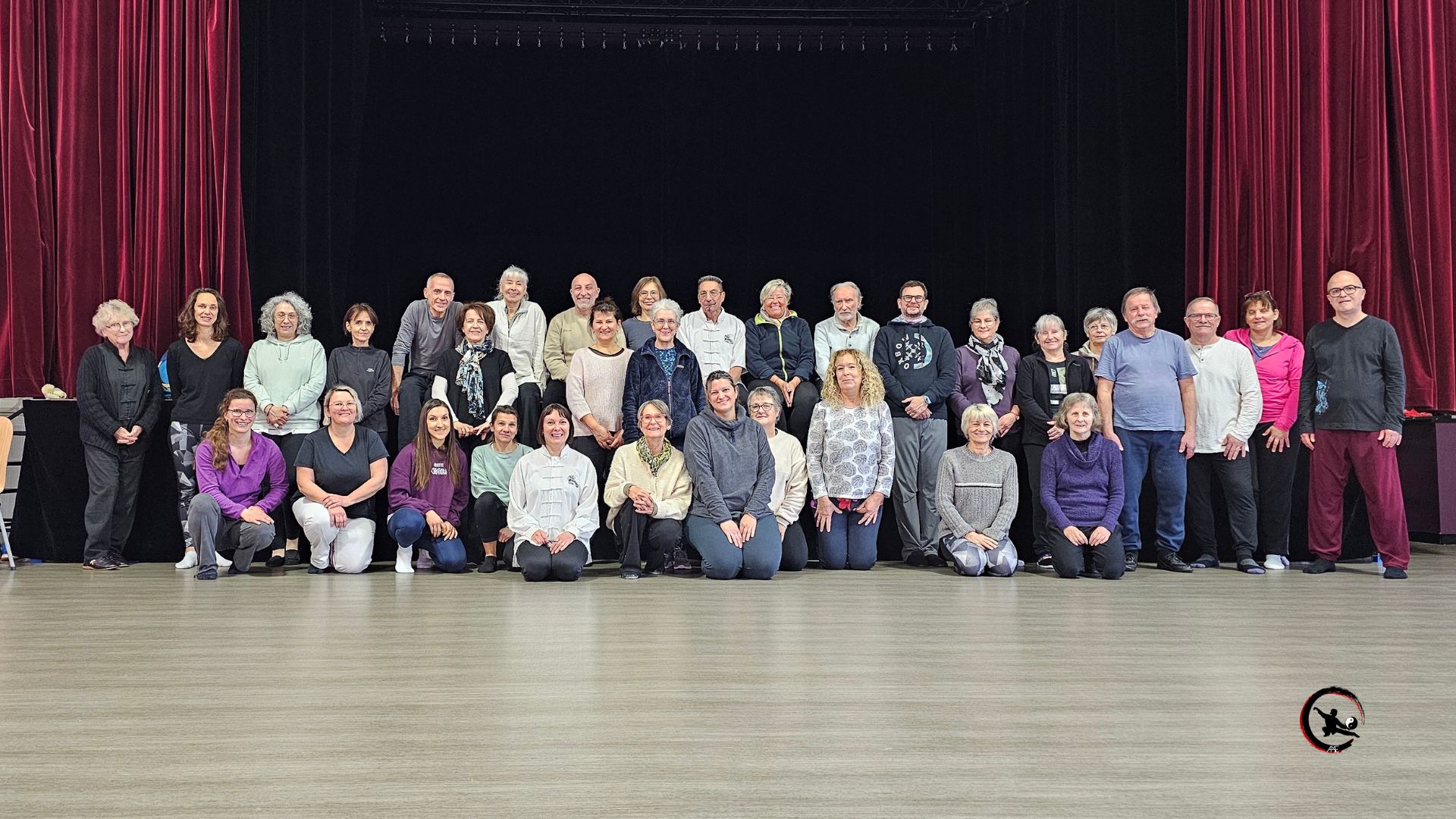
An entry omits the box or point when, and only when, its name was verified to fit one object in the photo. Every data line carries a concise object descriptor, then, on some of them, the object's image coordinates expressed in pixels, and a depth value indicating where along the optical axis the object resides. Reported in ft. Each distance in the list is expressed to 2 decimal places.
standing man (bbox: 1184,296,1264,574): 17.87
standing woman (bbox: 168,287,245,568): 18.25
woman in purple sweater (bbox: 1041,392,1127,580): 17.30
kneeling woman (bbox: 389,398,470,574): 17.57
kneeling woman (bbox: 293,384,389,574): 17.47
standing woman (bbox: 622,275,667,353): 19.48
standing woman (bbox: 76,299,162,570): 18.01
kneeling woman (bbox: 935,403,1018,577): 17.63
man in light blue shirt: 17.97
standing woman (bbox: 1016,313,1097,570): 18.53
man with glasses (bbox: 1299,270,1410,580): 17.29
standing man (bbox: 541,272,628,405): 19.20
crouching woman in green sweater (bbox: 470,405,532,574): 17.84
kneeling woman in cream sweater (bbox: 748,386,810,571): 18.06
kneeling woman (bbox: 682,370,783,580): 16.97
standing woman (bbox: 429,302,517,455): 18.39
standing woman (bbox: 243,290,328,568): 18.33
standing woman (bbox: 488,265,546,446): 19.10
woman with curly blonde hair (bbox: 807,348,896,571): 18.21
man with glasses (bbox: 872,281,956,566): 18.97
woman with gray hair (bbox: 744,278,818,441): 19.34
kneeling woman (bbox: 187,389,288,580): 17.20
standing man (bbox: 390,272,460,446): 18.81
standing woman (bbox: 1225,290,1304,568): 18.15
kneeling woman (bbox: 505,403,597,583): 16.84
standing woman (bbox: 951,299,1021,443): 19.31
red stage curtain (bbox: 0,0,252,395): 20.15
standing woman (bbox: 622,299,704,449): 18.22
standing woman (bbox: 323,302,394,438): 18.62
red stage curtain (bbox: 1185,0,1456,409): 19.97
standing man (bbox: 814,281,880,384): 19.49
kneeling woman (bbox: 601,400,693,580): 17.26
